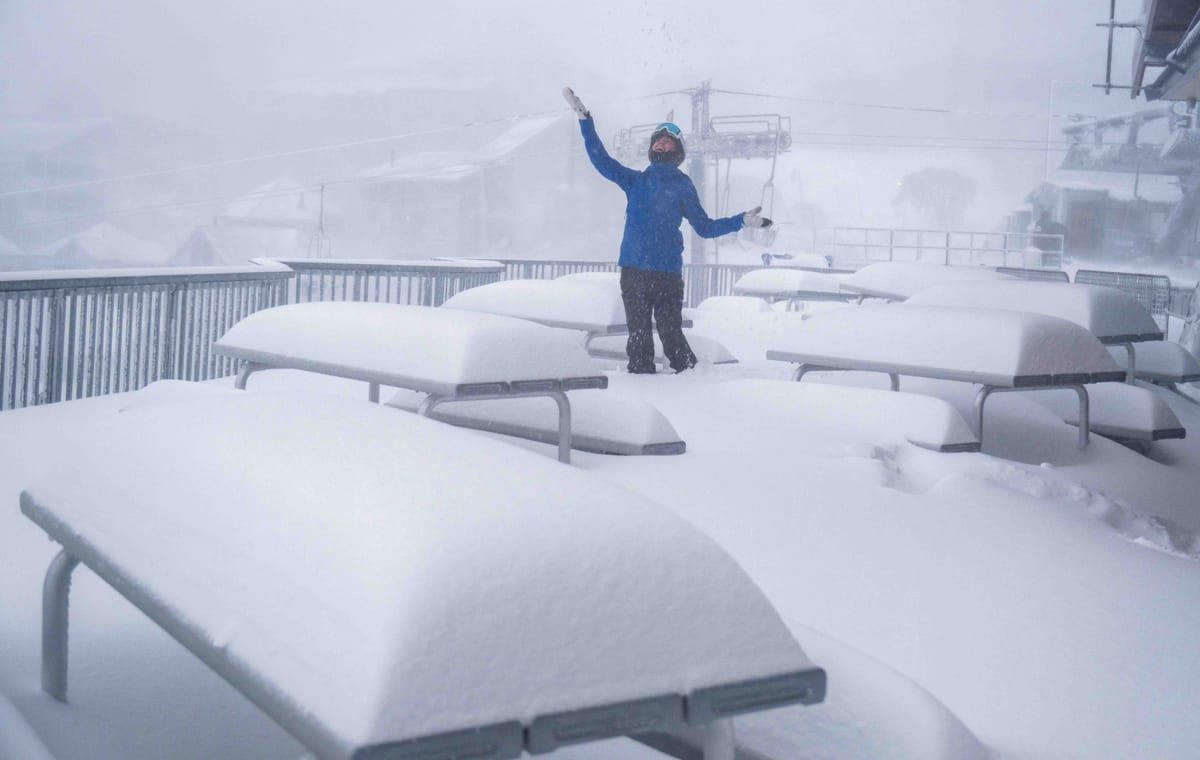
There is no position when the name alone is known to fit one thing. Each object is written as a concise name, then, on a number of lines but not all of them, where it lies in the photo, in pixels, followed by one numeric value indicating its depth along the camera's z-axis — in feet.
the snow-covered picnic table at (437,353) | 14.44
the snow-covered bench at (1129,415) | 23.26
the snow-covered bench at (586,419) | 16.79
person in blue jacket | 24.57
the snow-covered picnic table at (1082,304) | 26.21
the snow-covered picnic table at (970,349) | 19.29
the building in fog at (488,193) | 172.96
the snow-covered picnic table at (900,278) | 37.37
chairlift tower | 90.89
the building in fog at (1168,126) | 42.24
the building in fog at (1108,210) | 76.05
